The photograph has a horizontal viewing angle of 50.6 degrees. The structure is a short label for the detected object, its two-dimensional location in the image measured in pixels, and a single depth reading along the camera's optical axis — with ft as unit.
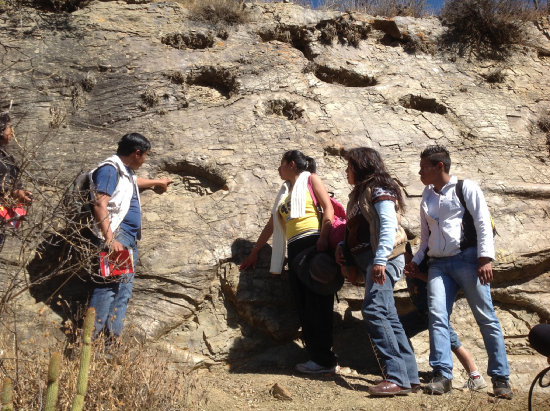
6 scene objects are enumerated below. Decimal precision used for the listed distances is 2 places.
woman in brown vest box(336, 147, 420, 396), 13.20
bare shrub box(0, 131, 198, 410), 10.53
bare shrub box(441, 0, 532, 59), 26.63
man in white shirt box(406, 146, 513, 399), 13.33
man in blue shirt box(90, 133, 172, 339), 13.74
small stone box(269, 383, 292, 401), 13.24
